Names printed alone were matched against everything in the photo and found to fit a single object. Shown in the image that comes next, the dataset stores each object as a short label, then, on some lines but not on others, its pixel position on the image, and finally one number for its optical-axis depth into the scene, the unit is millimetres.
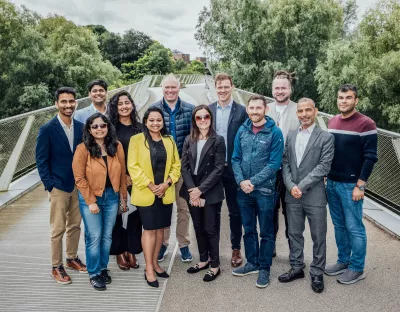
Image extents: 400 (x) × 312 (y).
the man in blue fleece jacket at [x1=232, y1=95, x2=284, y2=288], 3559
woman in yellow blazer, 3619
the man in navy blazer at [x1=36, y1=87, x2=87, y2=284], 3545
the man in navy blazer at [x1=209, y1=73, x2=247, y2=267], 4062
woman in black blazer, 3697
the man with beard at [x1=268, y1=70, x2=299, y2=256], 3945
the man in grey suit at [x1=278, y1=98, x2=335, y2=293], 3523
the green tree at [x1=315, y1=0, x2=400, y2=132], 18328
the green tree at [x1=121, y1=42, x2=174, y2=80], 59531
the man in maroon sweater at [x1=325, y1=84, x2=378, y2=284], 3551
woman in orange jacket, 3447
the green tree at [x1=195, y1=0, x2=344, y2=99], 25203
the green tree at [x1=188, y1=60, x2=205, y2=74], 71319
